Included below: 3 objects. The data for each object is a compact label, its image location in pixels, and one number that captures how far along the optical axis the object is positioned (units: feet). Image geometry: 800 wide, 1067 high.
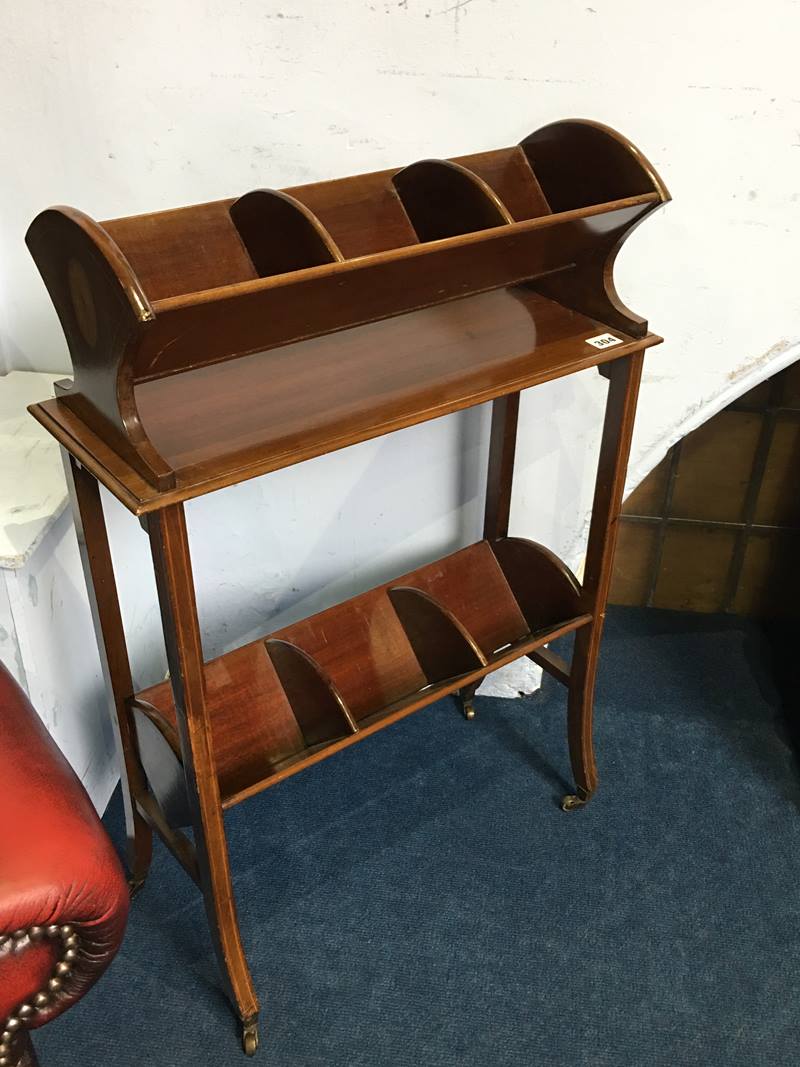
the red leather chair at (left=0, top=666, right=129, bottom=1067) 3.87
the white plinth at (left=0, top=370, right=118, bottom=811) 5.87
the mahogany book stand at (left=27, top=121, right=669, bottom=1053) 4.35
